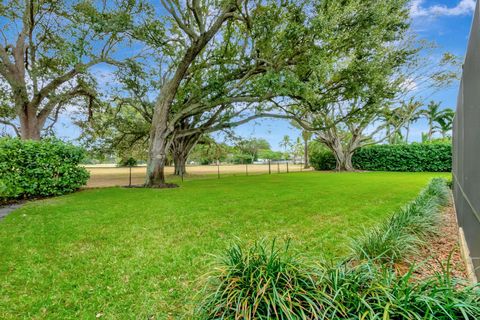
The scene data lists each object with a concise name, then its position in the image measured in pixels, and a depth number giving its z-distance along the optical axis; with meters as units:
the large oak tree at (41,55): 10.67
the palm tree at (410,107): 22.04
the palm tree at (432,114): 35.16
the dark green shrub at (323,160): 25.50
